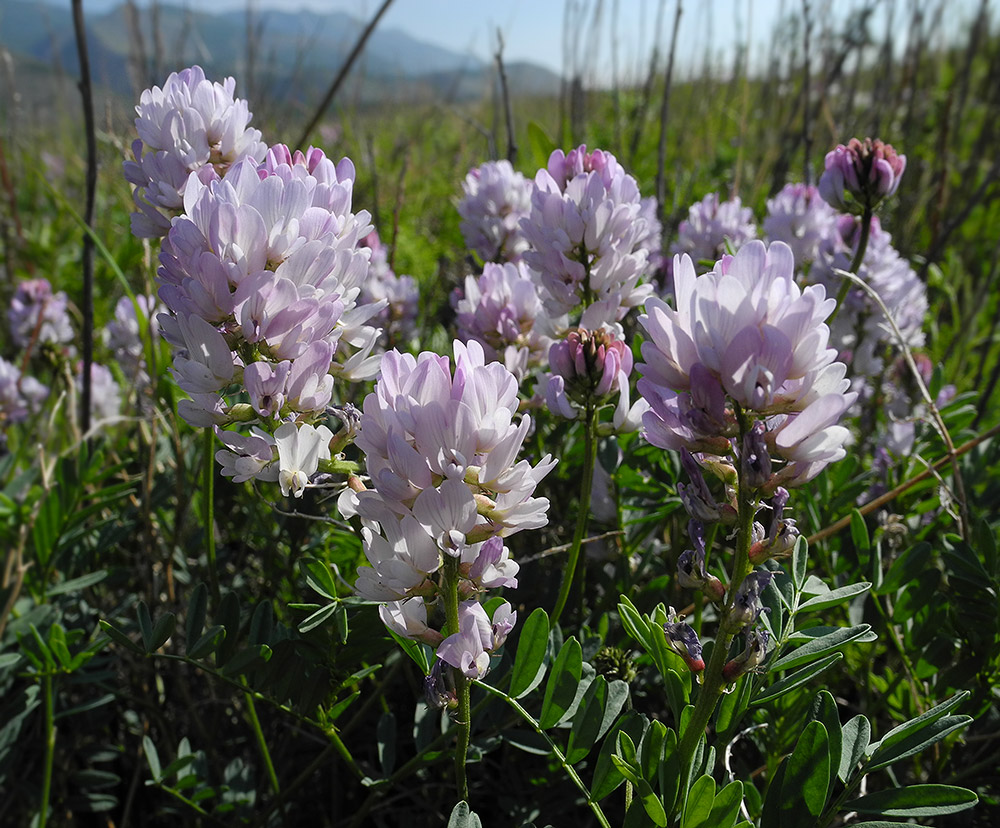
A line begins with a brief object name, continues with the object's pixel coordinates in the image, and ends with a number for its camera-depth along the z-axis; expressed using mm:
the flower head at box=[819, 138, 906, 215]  245
